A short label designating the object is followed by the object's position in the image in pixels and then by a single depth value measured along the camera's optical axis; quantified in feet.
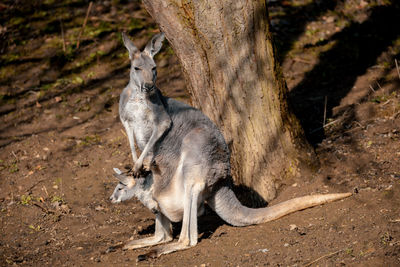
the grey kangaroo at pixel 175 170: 26.86
